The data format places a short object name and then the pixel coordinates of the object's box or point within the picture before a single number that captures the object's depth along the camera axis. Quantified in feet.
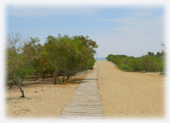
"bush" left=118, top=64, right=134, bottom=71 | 131.93
